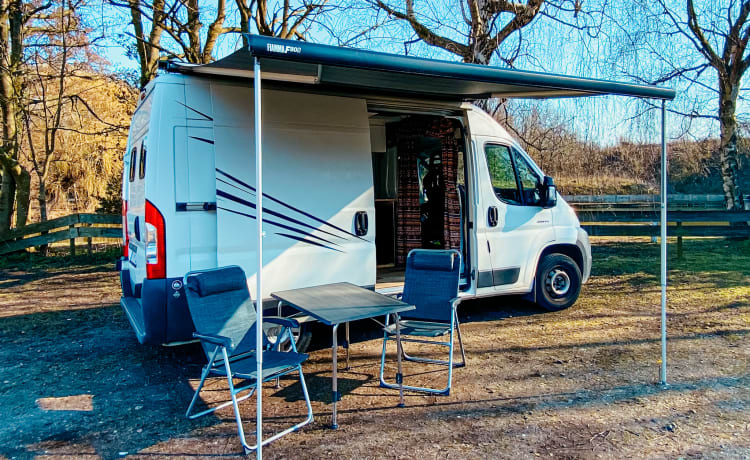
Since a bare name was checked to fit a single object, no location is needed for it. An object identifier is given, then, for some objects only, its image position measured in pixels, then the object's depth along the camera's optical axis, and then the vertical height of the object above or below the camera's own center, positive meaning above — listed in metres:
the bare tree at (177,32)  9.12 +3.49
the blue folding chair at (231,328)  3.26 -0.73
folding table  3.30 -0.60
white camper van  3.91 +0.19
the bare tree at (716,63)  8.50 +2.95
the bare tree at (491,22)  8.28 +3.20
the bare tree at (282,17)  9.39 +3.81
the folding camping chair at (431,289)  4.31 -0.61
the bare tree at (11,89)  10.23 +2.70
